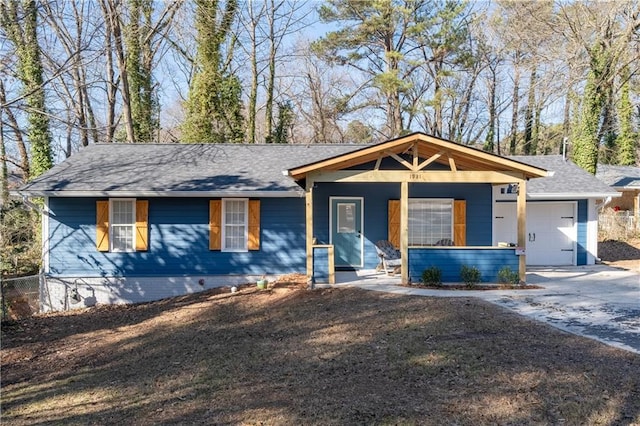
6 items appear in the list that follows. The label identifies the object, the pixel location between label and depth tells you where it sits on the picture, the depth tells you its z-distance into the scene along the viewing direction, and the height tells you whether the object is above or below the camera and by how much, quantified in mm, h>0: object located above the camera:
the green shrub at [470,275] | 9844 -1439
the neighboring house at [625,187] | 20836 +973
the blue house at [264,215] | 10008 -187
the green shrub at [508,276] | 9906 -1462
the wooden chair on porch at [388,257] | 11234 -1208
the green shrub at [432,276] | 9891 -1470
